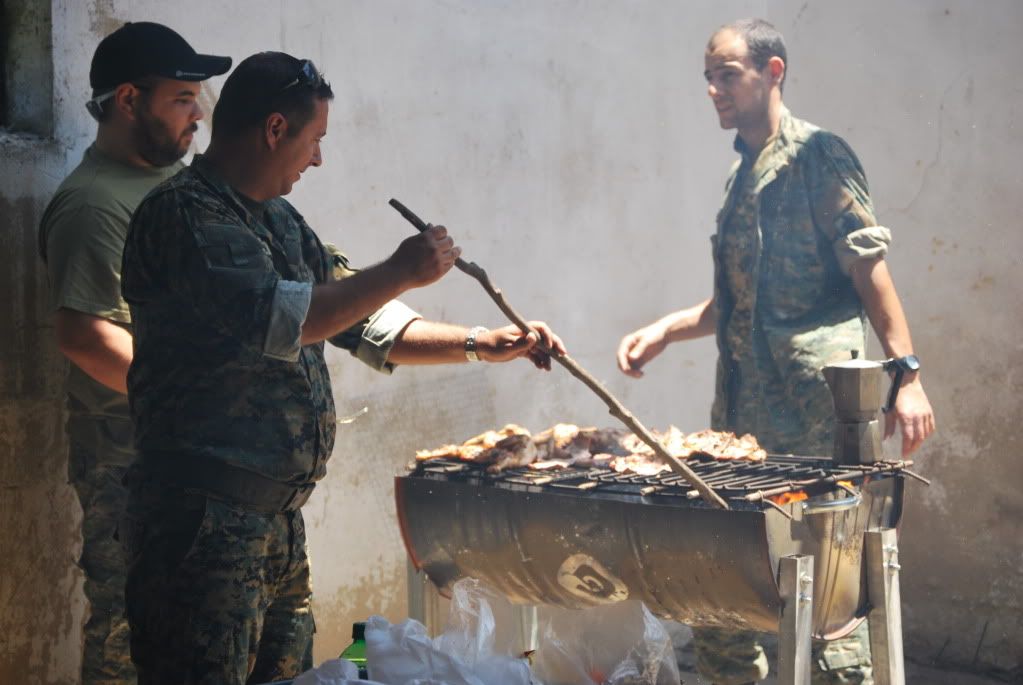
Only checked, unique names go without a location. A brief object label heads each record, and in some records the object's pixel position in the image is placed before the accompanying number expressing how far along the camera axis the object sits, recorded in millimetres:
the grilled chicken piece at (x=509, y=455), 3934
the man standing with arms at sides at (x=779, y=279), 4688
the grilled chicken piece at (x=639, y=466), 3775
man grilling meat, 2725
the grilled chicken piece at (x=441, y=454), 4112
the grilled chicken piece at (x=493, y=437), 4086
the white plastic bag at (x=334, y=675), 2426
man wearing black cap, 3549
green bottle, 3121
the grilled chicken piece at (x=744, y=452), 3928
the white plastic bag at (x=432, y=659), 2598
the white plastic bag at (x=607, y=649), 3307
